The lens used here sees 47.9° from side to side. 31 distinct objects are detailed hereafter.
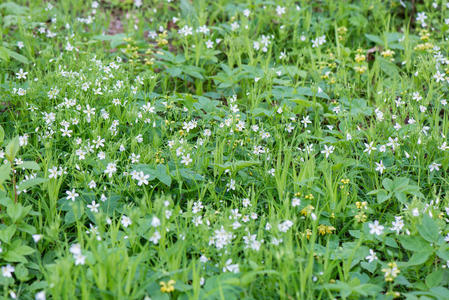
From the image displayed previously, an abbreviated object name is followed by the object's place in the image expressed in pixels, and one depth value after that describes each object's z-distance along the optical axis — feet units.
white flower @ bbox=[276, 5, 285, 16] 15.81
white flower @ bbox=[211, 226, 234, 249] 8.51
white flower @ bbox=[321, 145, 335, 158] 11.11
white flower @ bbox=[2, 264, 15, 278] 8.14
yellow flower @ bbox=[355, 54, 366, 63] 14.03
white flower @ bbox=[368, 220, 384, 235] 9.07
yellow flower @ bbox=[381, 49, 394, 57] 14.60
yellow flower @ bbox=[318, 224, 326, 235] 9.61
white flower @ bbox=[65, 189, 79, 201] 9.64
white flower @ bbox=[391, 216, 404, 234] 9.13
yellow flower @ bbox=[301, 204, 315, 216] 9.35
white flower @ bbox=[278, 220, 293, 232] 8.71
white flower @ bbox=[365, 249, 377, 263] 8.83
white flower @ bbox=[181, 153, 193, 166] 10.26
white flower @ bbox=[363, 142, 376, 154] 10.89
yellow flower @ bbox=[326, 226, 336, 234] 9.58
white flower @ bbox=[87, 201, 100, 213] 9.34
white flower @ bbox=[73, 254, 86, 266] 7.84
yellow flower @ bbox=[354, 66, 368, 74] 13.96
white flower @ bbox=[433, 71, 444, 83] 12.87
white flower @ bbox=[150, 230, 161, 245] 8.22
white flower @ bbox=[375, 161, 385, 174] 10.60
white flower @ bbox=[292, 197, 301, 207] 9.46
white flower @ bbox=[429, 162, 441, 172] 10.84
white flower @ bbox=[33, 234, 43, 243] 8.35
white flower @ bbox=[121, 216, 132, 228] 9.00
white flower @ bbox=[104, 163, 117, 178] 9.99
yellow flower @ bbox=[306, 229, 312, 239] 9.31
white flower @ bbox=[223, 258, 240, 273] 8.05
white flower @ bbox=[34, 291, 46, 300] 7.17
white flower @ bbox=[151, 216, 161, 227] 7.88
